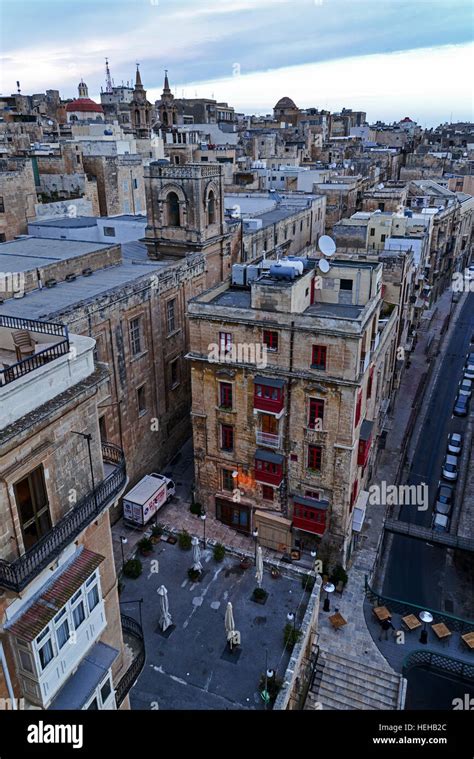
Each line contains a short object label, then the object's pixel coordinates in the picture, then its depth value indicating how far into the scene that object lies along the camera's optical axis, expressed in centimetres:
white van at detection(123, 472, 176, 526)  3356
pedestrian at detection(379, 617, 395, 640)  2892
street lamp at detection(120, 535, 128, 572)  3262
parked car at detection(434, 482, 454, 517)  3922
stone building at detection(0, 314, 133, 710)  1112
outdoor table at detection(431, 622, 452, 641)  2856
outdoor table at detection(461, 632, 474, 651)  2798
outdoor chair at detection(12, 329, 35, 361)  1412
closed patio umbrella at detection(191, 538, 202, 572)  2750
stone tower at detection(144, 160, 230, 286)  4034
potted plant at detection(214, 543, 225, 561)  2808
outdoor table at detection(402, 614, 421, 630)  2910
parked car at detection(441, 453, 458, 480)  4253
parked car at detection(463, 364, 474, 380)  5841
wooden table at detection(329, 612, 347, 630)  2917
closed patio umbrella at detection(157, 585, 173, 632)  2387
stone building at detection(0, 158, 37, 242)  5103
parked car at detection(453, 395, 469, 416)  5243
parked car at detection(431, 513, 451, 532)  3747
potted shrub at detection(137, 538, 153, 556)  2936
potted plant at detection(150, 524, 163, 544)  3028
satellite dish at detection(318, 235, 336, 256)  3353
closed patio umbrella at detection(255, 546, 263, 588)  2642
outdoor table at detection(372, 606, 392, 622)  2930
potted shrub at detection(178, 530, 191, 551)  2942
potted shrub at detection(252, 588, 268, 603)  2558
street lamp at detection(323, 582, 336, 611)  3025
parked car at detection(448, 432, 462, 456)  4559
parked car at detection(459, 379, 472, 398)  5578
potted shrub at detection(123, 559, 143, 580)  2764
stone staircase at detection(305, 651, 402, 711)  2595
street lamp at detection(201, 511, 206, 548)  3489
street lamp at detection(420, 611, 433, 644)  2797
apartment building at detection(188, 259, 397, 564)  2872
